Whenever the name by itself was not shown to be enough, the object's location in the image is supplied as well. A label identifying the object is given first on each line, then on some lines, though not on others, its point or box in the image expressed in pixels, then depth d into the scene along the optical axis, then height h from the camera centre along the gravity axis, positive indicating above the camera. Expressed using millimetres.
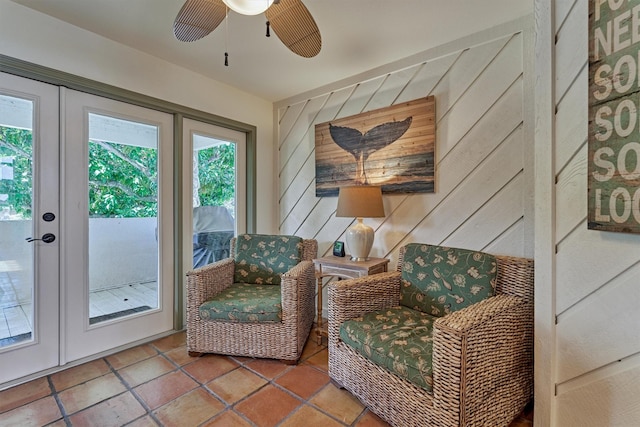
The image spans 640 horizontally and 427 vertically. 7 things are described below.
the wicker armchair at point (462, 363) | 1173 -717
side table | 2146 -451
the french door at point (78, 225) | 1791 -100
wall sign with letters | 998 +356
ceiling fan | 1261 +944
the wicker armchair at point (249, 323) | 1982 -806
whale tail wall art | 2250 +555
